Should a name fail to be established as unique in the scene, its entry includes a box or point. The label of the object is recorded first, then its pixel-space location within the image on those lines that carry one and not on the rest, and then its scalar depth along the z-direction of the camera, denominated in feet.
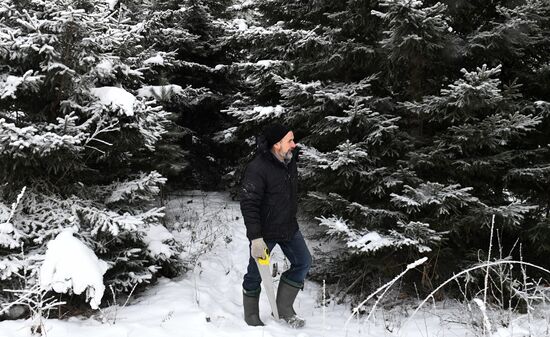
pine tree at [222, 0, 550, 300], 17.13
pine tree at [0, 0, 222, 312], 14.71
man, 14.30
